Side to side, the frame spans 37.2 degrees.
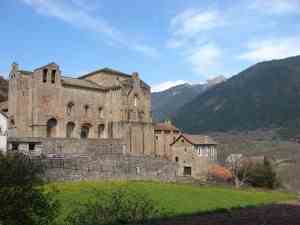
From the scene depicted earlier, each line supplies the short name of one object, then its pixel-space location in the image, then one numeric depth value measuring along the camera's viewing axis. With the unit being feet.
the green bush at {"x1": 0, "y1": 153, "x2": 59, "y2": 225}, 46.37
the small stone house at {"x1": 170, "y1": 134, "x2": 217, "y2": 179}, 236.02
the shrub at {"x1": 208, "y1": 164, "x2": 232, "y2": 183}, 220.96
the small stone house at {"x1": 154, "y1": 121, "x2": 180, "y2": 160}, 236.43
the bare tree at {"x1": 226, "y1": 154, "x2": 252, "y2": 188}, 206.10
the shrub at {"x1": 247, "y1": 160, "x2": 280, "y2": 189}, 207.00
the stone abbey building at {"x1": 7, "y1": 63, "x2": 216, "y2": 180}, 160.66
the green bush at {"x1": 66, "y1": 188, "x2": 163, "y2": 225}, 59.41
